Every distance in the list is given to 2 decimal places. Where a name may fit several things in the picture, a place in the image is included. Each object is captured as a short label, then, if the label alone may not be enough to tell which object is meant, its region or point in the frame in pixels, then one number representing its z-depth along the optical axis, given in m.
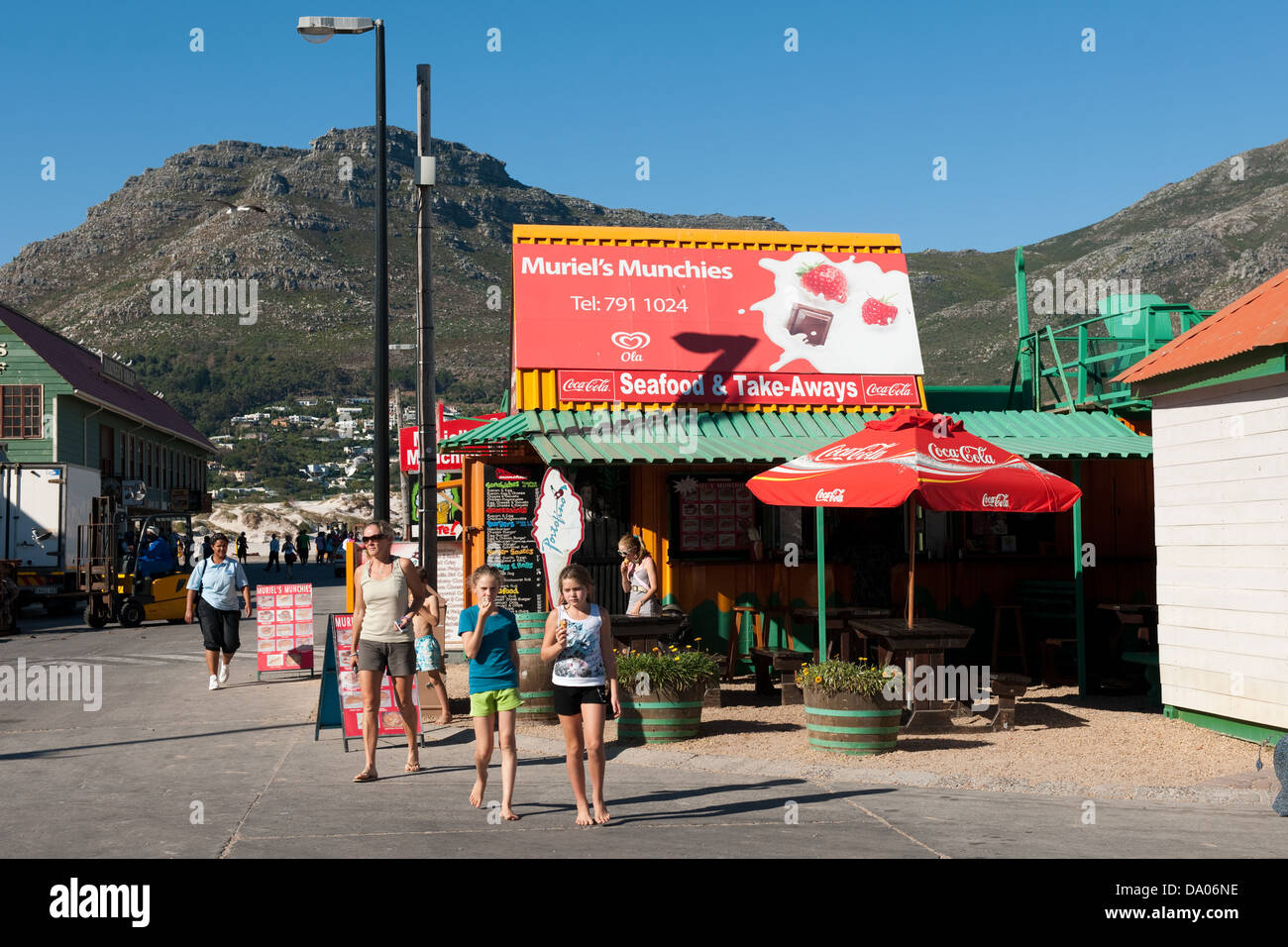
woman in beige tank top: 9.09
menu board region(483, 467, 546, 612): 15.75
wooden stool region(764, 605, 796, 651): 14.26
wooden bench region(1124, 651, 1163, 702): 11.96
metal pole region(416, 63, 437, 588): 11.91
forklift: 25.16
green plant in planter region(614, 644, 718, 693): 10.20
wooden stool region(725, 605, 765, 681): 14.34
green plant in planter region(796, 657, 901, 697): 9.66
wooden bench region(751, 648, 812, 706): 12.31
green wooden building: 37.69
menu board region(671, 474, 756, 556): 14.55
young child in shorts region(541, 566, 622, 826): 7.32
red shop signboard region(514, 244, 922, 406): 15.12
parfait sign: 13.80
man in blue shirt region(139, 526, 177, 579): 26.36
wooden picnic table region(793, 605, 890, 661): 12.76
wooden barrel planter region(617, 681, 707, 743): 10.22
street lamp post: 12.73
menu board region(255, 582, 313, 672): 15.57
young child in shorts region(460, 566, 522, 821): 7.58
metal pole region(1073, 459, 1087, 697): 13.12
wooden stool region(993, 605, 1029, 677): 14.20
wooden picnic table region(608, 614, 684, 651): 11.64
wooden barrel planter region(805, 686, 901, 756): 9.64
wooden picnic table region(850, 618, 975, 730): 10.66
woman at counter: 11.95
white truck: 26.45
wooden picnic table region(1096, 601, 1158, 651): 13.09
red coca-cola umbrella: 10.30
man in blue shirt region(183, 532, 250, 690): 14.13
